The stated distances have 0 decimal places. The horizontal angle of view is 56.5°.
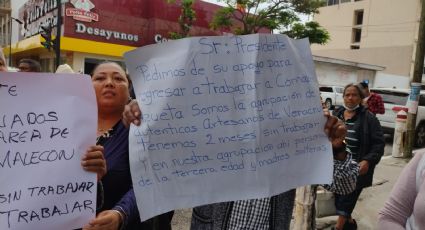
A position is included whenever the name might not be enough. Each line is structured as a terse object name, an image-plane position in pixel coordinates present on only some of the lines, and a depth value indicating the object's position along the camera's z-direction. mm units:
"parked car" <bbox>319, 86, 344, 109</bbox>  21525
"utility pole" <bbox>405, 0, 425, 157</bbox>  8398
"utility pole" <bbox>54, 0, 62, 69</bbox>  14498
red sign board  18062
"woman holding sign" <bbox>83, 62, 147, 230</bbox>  1609
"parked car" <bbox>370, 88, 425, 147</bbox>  10711
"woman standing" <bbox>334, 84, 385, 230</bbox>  4152
